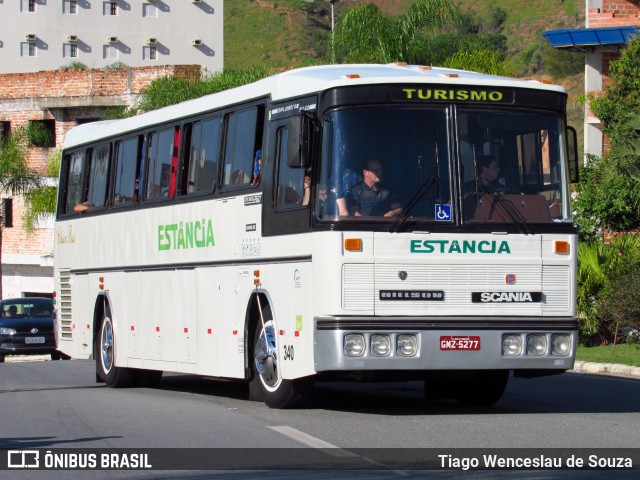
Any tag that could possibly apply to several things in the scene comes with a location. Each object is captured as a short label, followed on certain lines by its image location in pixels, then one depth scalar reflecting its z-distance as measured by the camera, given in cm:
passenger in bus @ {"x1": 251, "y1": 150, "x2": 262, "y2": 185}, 1426
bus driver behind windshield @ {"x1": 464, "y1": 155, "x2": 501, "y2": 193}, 1299
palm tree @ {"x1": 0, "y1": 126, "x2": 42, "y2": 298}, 5414
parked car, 3262
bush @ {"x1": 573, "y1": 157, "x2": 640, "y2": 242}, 2864
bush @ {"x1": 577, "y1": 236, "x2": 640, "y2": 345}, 2444
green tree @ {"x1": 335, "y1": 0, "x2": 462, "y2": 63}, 4081
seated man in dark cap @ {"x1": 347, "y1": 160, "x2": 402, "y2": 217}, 1268
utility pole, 4128
